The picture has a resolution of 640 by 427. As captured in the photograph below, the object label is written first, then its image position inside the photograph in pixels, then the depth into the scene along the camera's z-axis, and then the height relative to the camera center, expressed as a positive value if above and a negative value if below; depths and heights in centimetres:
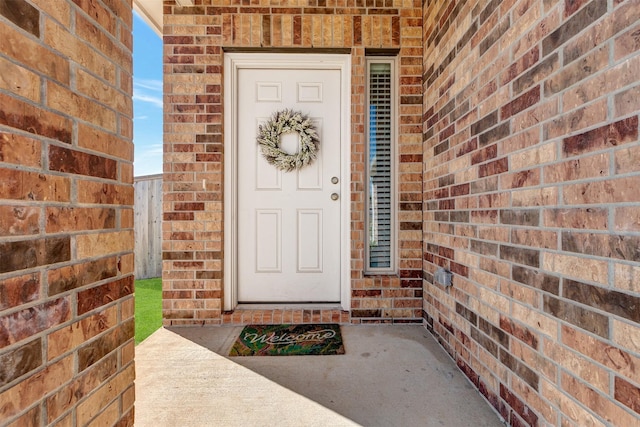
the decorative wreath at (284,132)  255 +63
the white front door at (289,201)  262 +12
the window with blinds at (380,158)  260 +48
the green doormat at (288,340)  204 -88
